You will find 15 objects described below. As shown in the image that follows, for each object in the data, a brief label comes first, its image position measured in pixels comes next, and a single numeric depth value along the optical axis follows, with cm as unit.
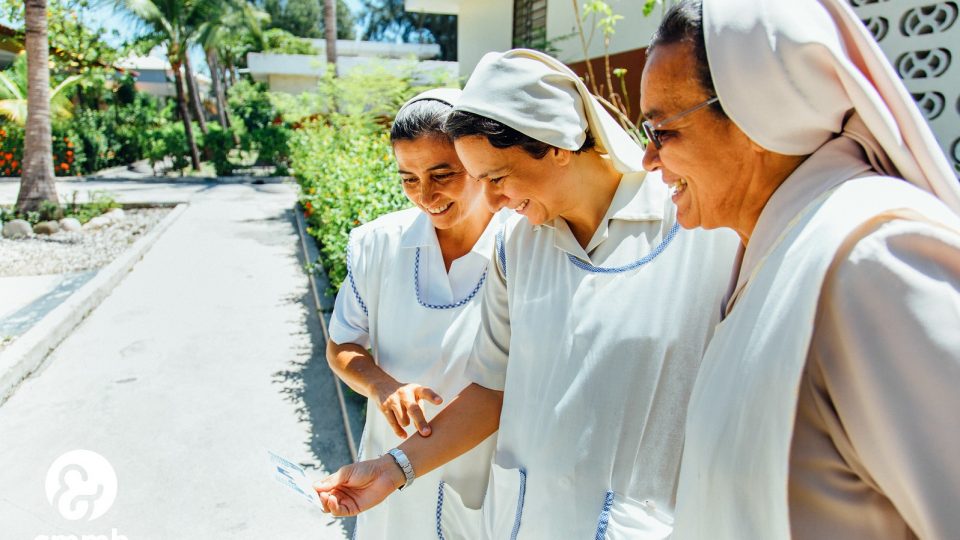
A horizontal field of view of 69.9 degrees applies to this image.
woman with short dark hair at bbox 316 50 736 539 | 139
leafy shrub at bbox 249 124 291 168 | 2622
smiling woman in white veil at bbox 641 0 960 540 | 78
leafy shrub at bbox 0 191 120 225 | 1223
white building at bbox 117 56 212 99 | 4247
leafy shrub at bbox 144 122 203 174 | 2545
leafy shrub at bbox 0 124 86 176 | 2323
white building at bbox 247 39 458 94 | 2733
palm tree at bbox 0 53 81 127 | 1850
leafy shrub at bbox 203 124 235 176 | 2477
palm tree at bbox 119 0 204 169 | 2230
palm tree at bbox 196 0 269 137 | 2452
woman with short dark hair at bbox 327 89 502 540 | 196
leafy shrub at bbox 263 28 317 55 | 3108
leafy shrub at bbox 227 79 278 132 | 3072
